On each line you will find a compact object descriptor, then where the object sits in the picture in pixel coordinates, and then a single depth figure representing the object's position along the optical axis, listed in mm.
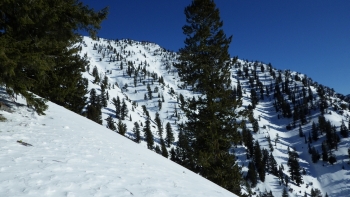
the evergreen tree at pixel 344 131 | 145800
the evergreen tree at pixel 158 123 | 127938
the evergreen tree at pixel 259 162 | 109588
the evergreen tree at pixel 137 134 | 98812
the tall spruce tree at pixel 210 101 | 11242
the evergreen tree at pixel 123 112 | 130575
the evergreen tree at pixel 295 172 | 104500
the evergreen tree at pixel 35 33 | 6898
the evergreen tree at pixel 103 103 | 129875
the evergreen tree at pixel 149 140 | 88425
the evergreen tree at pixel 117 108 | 131750
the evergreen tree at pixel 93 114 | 38597
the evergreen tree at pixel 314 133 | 150625
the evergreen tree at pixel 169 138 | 110350
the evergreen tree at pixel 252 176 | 101400
